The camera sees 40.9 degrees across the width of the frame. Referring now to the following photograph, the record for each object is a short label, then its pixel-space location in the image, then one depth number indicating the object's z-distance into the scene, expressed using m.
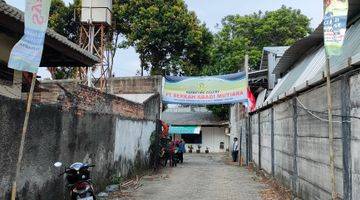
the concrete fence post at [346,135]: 6.74
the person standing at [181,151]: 26.24
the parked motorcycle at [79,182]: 8.32
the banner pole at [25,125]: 6.09
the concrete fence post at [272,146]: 15.14
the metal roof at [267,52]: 24.27
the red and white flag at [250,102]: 23.48
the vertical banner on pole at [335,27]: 6.11
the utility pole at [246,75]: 24.43
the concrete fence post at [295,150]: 10.96
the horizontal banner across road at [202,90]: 24.78
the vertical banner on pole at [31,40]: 5.90
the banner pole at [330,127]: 6.10
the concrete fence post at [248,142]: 23.85
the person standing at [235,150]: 28.33
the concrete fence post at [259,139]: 19.36
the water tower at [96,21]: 24.41
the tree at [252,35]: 36.62
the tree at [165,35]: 31.16
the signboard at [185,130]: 42.44
